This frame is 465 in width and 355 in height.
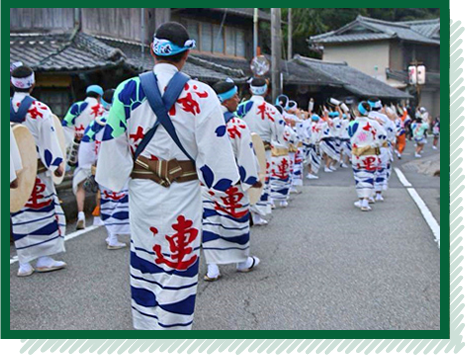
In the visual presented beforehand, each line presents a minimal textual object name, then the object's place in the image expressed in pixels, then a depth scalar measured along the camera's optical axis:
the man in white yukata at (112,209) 7.03
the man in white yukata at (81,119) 8.37
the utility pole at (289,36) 28.77
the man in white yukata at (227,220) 5.69
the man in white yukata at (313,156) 15.27
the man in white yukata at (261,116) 7.98
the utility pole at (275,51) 16.16
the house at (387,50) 37.25
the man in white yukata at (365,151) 9.97
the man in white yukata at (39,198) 5.59
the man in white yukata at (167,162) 3.71
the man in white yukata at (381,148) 10.26
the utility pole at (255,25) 18.07
